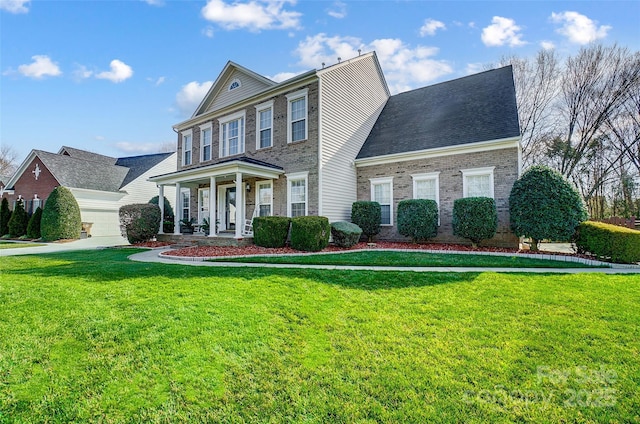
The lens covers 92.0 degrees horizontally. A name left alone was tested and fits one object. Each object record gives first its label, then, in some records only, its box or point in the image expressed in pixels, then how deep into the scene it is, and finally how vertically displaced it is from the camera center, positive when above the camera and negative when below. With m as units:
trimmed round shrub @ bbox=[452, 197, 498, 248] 10.70 -0.07
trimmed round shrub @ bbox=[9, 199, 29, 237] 19.88 -0.22
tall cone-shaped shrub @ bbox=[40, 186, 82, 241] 17.91 +0.11
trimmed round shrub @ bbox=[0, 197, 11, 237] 20.91 +0.08
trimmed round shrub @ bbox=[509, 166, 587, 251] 9.41 +0.26
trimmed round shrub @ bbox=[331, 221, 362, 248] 11.59 -0.61
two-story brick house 12.26 +3.18
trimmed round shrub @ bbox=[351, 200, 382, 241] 13.29 +0.00
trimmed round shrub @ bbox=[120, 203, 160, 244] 14.30 -0.13
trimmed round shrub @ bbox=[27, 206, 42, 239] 18.86 -0.43
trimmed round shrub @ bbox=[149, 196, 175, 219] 20.00 +0.61
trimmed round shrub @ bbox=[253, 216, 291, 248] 11.12 -0.49
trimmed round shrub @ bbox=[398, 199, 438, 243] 11.88 -0.09
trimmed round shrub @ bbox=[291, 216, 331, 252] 10.58 -0.55
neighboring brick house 21.72 +2.61
